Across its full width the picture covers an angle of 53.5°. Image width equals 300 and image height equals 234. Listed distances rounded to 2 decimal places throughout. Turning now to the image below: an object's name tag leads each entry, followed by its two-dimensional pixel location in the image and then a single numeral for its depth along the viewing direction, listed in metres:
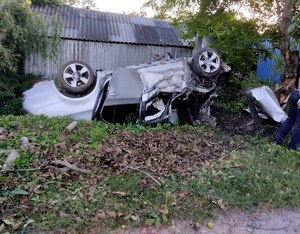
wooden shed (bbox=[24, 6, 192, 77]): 11.76
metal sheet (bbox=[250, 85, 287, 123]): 5.66
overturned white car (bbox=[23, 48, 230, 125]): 6.09
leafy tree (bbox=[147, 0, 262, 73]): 7.73
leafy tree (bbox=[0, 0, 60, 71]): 7.55
